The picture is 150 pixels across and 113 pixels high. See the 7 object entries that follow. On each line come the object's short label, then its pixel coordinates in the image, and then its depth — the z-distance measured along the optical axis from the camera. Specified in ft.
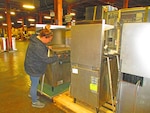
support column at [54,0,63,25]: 14.46
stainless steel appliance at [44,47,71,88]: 10.05
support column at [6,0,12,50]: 30.68
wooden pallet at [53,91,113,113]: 7.88
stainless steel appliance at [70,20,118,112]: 6.81
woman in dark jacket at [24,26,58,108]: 7.99
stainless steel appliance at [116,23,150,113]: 4.84
